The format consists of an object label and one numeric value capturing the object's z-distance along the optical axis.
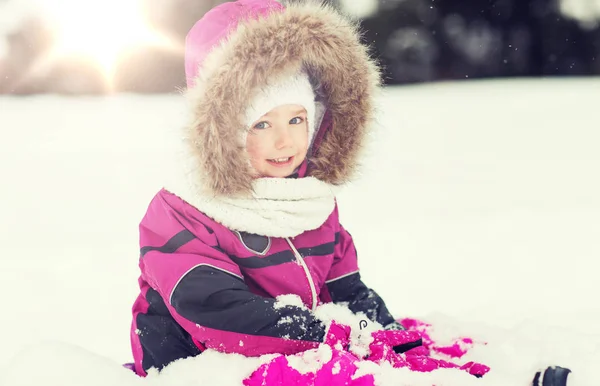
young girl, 2.06
